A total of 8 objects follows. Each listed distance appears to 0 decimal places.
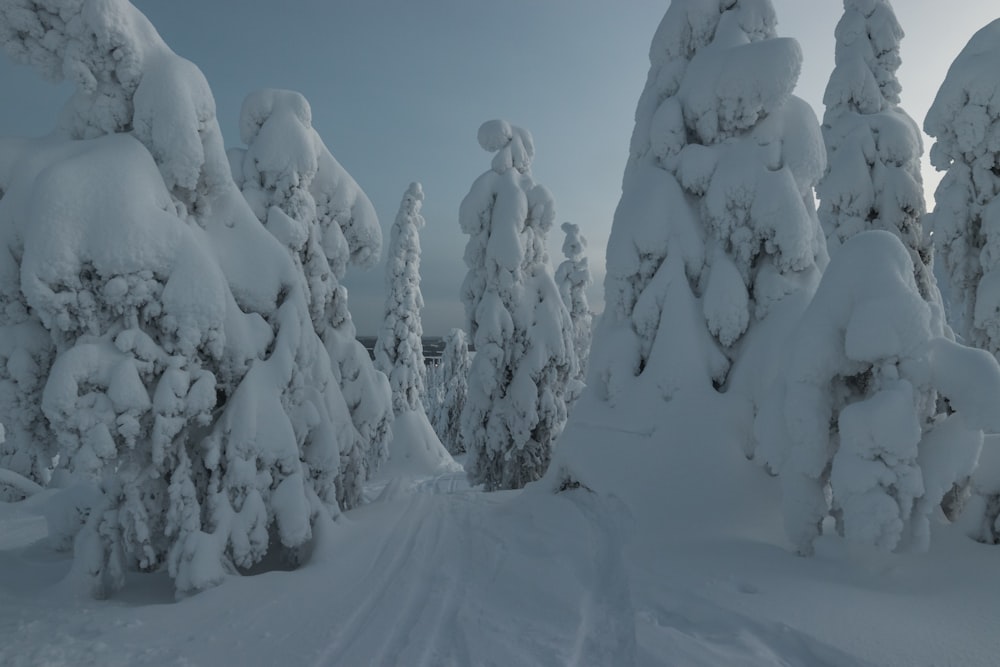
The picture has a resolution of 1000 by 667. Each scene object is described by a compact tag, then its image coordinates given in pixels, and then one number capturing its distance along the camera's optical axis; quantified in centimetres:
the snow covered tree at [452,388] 3938
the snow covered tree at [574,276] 2812
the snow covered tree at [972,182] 1230
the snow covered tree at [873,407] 487
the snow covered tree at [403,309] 2731
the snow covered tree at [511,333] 1588
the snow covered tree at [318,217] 1169
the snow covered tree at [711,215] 803
